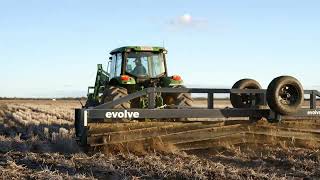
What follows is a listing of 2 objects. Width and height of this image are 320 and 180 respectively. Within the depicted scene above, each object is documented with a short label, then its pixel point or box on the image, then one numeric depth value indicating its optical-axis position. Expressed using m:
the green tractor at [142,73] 11.29
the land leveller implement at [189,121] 9.27
